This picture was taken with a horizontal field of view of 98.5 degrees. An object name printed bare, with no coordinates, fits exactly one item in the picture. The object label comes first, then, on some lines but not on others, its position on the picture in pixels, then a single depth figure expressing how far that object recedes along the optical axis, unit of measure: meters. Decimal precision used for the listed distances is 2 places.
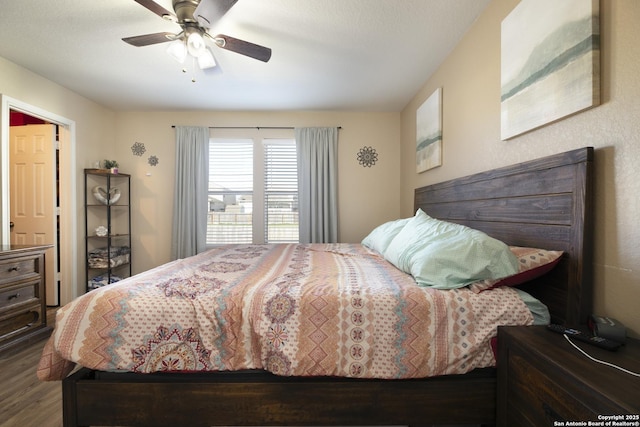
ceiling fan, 1.59
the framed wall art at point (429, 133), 2.54
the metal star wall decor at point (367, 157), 3.85
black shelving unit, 3.42
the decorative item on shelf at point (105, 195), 3.45
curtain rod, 3.82
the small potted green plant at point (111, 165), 3.45
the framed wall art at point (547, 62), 1.13
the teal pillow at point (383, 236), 2.14
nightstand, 0.69
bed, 1.17
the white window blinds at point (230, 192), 3.91
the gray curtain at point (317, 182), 3.74
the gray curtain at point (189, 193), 3.72
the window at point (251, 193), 3.91
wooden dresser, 2.21
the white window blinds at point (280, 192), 3.90
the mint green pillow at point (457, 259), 1.22
